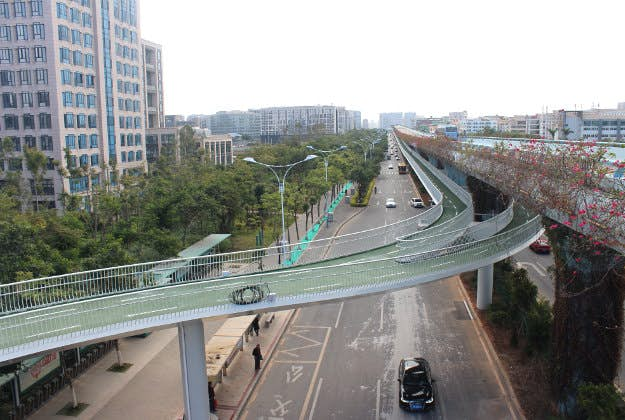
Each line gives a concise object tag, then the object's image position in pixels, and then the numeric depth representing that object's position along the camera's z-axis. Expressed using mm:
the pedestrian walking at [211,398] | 13430
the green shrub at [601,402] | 9852
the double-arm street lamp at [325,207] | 45422
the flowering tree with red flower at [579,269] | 10922
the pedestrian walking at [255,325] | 18516
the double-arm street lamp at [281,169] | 24472
